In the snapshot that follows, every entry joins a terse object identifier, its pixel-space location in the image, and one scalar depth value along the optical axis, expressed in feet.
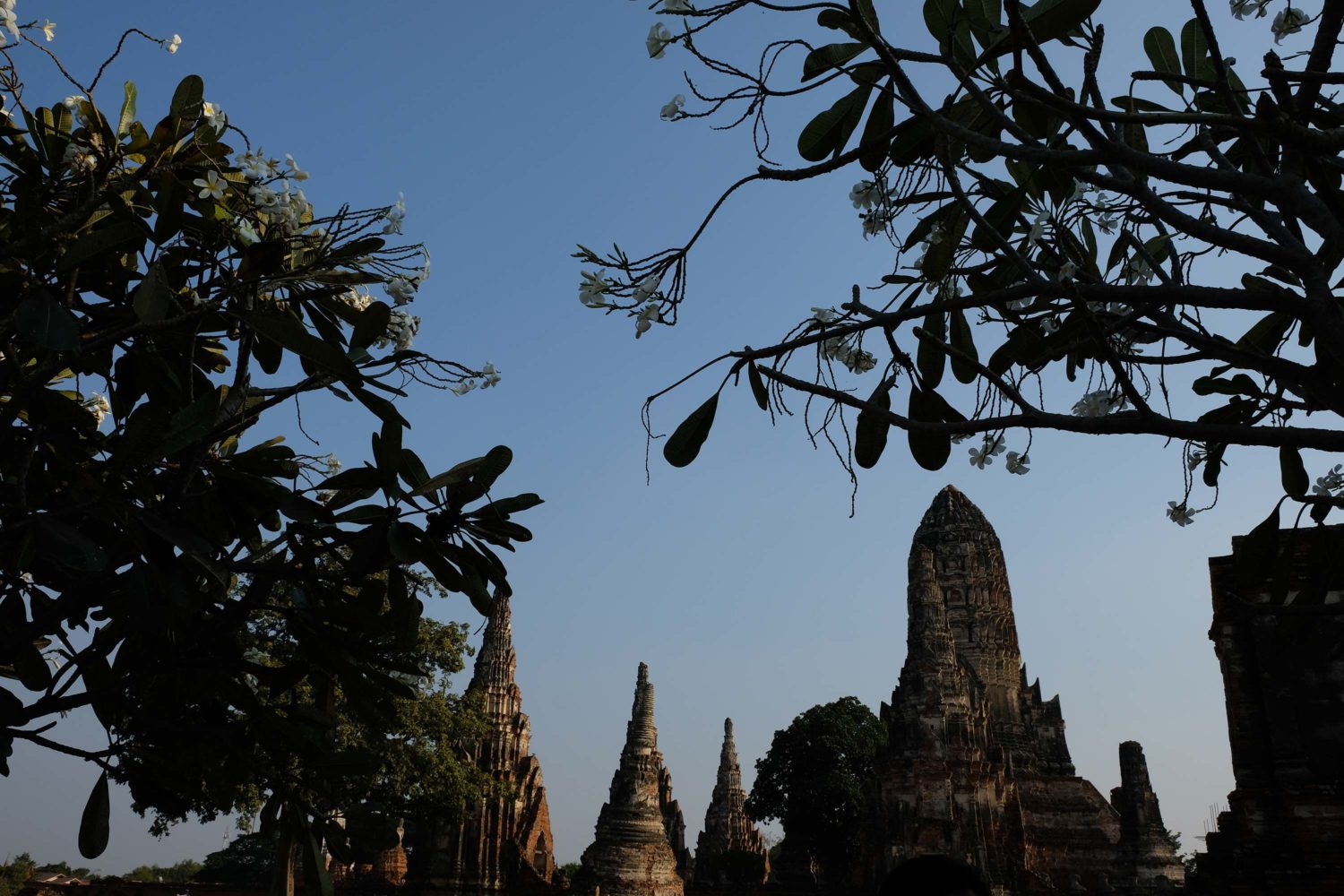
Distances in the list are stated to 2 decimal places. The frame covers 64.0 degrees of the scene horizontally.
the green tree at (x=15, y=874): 112.68
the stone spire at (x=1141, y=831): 92.22
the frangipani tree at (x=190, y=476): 13.87
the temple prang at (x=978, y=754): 94.73
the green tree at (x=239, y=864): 211.20
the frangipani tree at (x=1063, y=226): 10.59
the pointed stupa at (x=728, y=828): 145.48
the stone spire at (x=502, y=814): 97.86
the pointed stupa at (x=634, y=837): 94.79
